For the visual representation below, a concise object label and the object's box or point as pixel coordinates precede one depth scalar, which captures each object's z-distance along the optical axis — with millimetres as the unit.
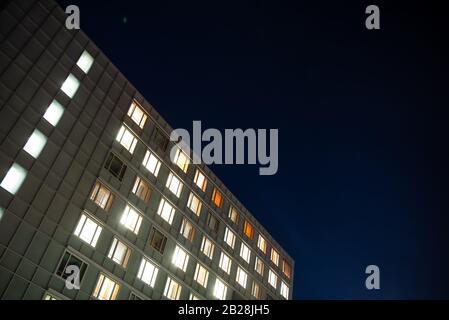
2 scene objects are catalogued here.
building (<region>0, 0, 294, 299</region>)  23750
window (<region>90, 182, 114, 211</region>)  28406
